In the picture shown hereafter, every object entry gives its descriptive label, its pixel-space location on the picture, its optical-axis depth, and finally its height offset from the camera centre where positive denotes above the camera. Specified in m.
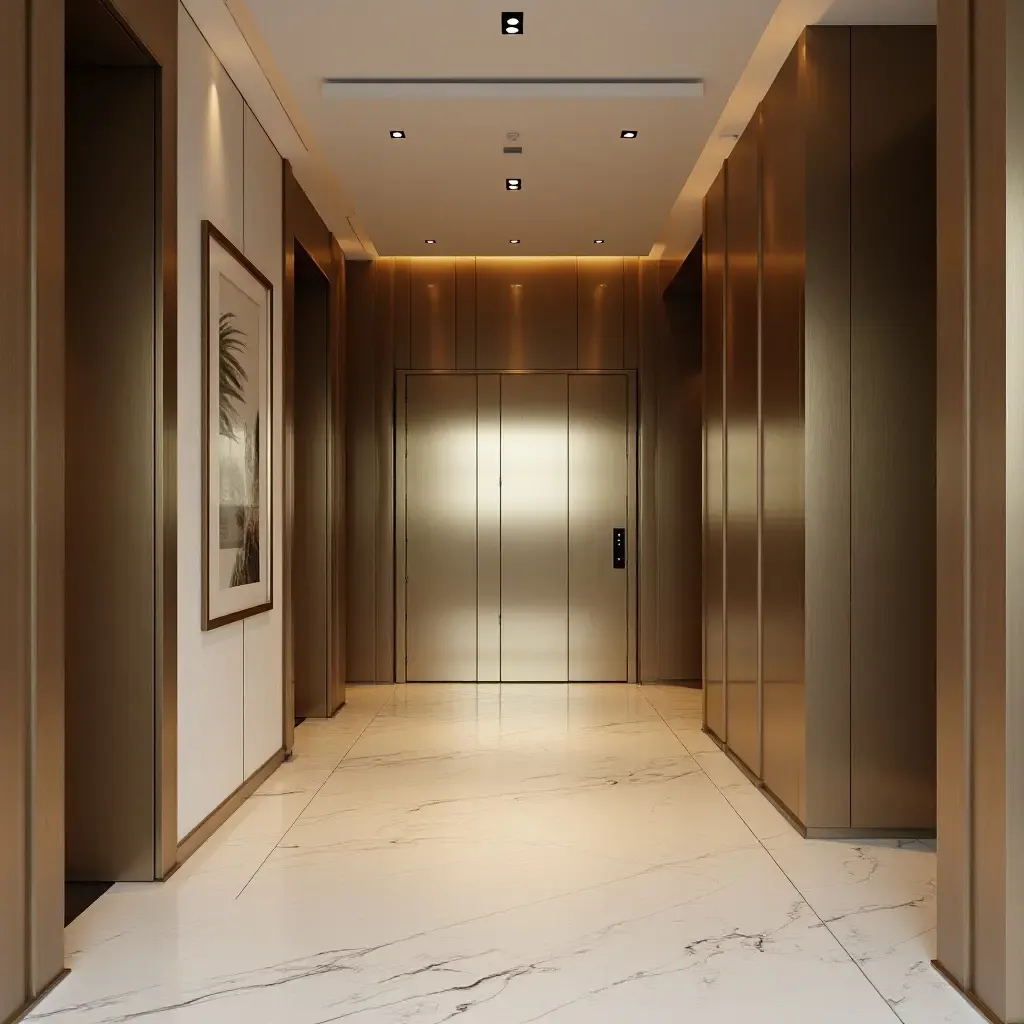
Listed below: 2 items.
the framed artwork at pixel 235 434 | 4.39 +0.33
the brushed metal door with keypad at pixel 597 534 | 8.61 -0.22
